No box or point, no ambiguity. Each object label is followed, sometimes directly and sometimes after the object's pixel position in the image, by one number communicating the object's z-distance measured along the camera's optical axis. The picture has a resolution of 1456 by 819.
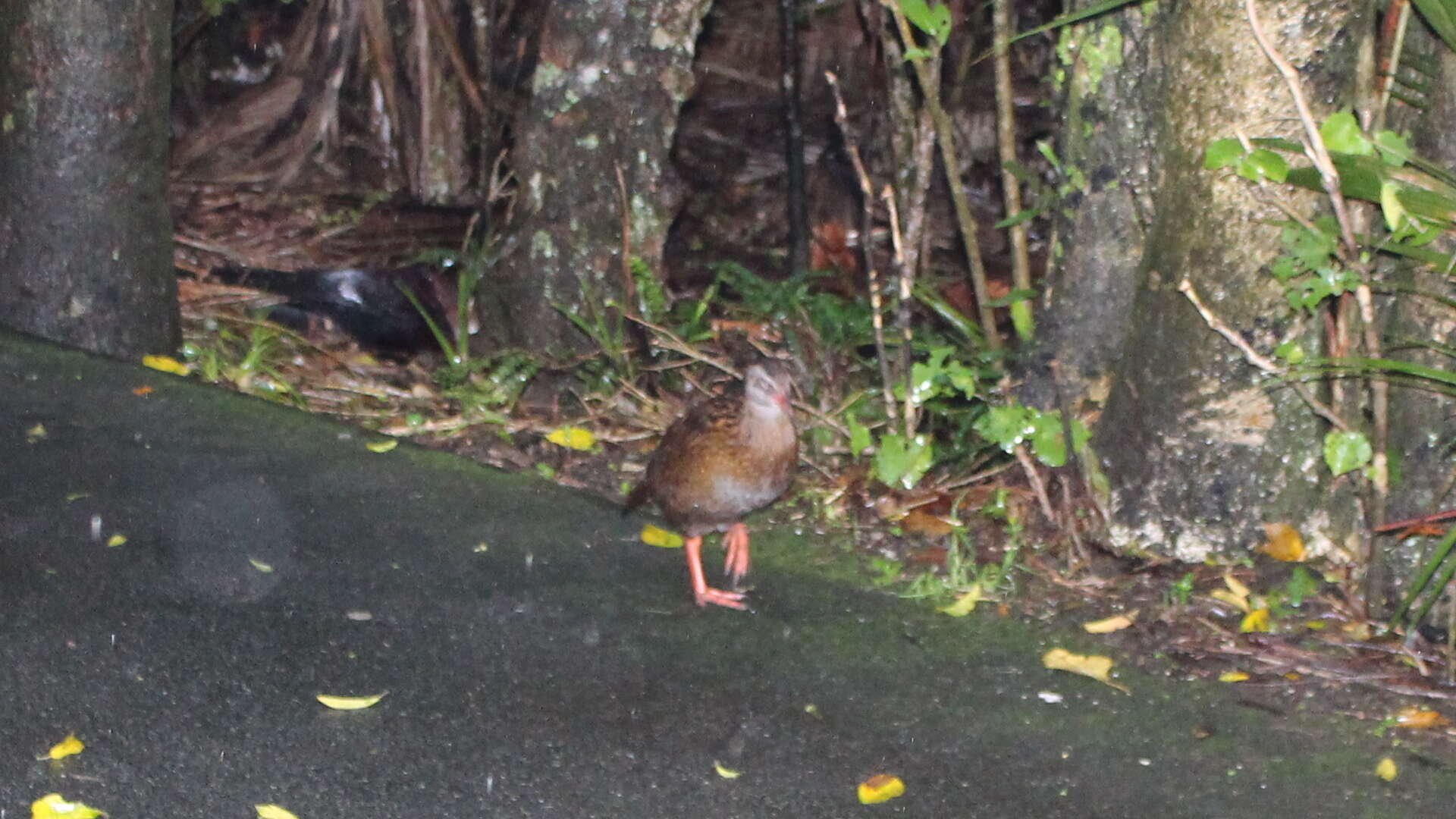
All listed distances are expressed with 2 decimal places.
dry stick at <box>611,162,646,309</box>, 12.95
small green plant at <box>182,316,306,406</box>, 13.02
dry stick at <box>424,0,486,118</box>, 17.27
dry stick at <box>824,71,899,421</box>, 10.29
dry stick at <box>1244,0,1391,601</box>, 7.39
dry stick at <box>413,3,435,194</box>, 17.33
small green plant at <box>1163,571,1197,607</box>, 8.98
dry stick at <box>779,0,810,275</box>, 17.30
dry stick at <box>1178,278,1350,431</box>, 8.41
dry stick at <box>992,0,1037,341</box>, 10.61
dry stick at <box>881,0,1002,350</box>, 10.98
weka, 9.70
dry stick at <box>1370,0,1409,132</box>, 8.48
